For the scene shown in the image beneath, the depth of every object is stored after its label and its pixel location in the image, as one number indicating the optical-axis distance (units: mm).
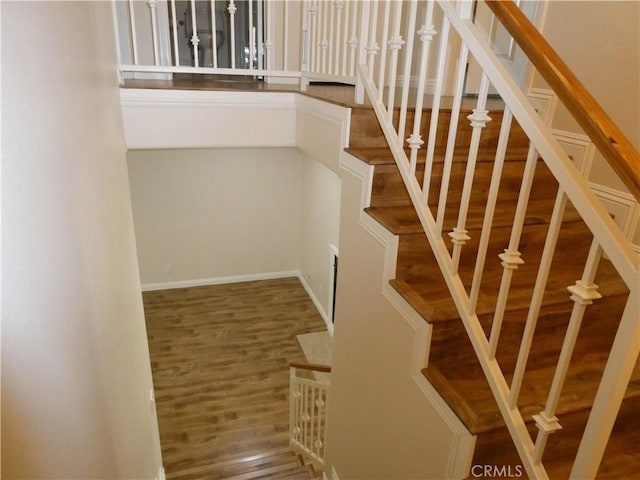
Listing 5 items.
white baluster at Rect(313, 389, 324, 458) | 3740
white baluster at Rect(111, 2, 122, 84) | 2375
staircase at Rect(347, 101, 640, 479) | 1492
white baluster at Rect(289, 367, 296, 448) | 3836
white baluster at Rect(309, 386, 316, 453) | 3764
